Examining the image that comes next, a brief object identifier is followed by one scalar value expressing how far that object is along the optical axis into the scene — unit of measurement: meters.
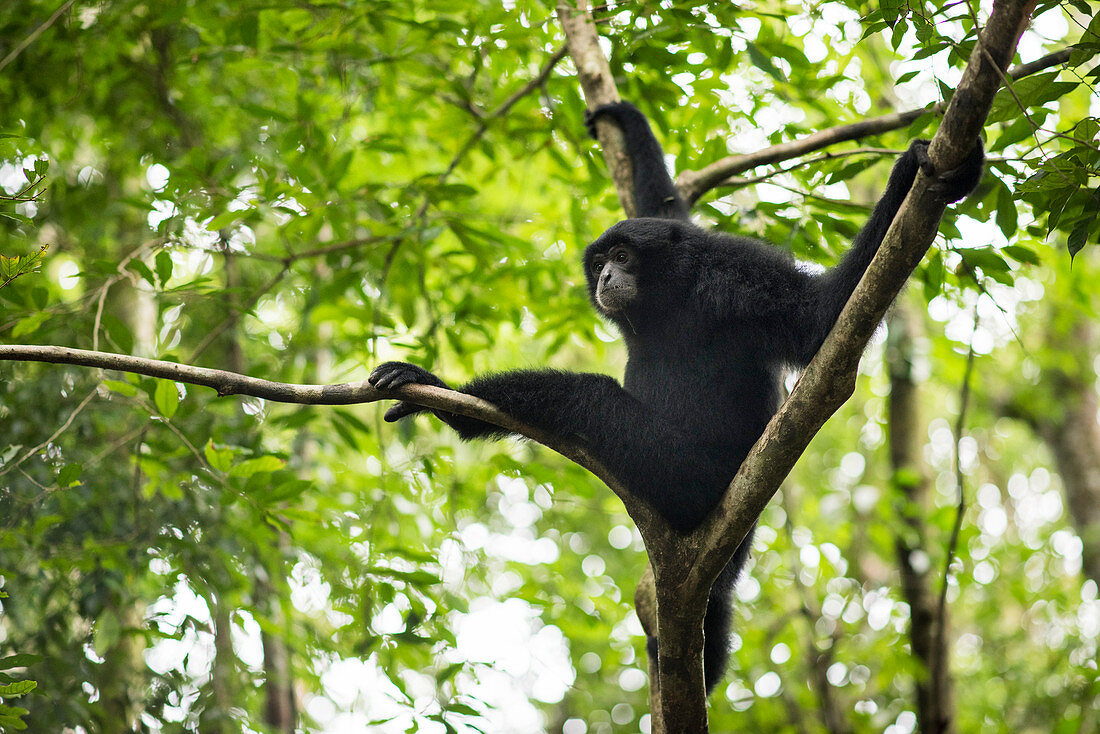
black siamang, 7.28
